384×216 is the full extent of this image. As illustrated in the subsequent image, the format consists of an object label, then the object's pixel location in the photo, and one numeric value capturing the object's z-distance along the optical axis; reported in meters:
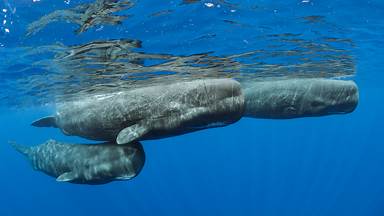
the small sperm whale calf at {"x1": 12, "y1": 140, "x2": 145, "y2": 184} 6.26
